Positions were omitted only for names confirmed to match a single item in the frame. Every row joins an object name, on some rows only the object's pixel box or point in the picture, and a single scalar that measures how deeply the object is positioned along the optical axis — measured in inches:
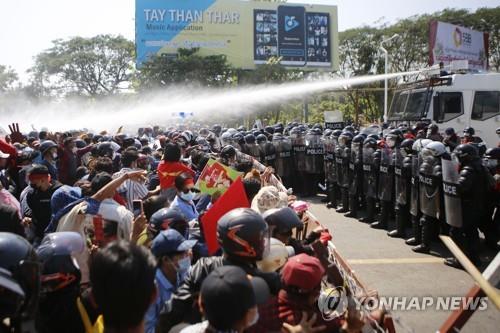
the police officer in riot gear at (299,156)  522.9
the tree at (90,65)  1838.1
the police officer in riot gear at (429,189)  286.4
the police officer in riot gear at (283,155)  530.6
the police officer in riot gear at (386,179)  354.6
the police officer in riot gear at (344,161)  422.0
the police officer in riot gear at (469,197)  261.1
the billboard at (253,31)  1444.4
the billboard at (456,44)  1258.0
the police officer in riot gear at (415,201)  309.3
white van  569.0
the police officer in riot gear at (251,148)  521.7
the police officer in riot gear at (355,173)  399.2
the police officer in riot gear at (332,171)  450.9
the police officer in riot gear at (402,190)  331.3
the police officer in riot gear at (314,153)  509.4
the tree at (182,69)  1339.8
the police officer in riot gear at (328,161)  456.4
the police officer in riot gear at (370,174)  373.1
